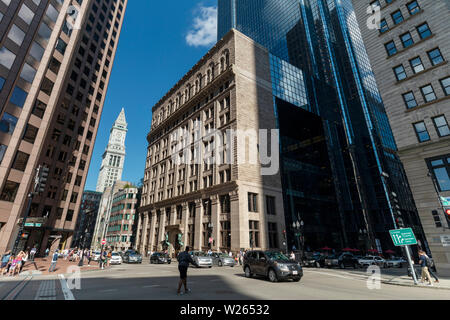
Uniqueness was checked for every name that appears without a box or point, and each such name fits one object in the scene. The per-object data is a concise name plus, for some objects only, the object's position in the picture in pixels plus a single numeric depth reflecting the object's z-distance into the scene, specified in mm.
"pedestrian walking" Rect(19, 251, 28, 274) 19194
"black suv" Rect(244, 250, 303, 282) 12702
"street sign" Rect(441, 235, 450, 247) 19188
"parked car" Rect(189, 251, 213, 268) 24383
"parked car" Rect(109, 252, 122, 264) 30530
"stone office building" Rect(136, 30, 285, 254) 36844
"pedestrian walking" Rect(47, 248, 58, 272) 19797
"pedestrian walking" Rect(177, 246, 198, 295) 9193
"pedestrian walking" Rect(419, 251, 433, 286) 13331
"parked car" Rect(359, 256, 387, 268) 28641
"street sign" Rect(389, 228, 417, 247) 14622
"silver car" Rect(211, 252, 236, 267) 27248
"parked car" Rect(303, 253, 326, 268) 27577
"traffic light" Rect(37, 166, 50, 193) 18686
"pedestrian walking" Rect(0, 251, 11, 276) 20617
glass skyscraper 49834
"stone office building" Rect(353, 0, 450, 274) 20391
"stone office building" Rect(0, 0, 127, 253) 30594
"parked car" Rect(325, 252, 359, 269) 26003
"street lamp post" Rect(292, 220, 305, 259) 41484
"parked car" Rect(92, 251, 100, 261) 40838
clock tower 177000
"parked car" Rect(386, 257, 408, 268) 31031
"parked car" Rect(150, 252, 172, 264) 30592
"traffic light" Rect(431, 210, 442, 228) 19875
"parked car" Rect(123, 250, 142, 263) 31766
